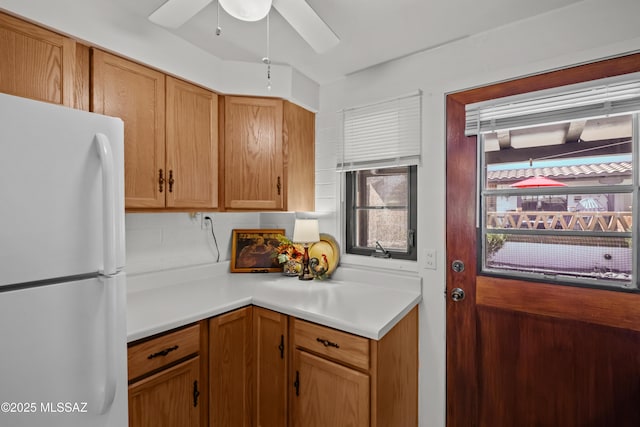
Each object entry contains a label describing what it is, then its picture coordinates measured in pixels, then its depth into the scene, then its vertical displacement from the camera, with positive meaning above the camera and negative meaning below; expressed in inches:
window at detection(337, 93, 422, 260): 73.7 +9.6
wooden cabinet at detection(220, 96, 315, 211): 77.2 +14.9
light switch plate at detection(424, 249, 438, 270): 69.5 -11.1
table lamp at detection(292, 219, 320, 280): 83.7 -6.4
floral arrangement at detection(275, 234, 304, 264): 88.0 -11.9
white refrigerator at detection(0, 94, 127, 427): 30.3 -6.3
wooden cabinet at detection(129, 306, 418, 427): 52.5 -31.7
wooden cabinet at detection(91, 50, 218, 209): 57.2 +17.5
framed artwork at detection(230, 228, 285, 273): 93.7 -12.3
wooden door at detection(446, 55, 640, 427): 51.6 -24.0
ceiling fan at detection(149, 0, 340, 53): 43.6 +31.0
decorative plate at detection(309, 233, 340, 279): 83.6 -12.0
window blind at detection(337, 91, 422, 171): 72.2 +19.5
